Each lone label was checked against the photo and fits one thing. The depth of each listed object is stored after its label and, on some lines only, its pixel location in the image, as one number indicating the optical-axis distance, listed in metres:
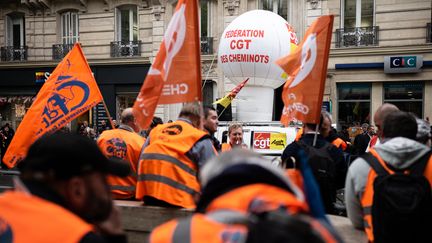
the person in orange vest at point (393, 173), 2.59
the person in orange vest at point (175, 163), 3.76
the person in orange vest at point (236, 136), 6.23
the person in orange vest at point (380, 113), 3.79
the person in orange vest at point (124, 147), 4.57
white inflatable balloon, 10.96
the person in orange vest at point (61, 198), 1.37
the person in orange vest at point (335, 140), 5.31
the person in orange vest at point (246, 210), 1.21
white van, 8.23
